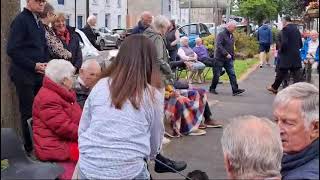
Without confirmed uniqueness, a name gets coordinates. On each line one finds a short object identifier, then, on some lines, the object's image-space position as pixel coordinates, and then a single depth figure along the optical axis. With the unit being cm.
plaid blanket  808
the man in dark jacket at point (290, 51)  1267
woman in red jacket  456
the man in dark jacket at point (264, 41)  2164
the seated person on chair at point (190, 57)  1433
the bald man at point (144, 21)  930
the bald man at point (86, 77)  562
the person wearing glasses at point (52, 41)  635
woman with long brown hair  362
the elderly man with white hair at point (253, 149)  265
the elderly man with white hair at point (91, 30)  1105
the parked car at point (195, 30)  3063
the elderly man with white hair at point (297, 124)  288
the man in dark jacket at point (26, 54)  572
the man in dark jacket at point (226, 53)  1245
